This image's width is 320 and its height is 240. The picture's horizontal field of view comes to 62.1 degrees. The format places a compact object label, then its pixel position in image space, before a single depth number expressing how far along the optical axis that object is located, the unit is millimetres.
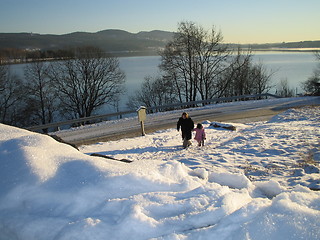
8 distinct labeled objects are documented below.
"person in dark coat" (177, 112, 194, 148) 11836
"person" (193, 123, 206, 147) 11969
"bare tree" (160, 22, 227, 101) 35375
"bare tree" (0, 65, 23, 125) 38438
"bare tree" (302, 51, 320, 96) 27031
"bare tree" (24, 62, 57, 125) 40219
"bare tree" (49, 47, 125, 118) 40094
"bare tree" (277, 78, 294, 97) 57522
